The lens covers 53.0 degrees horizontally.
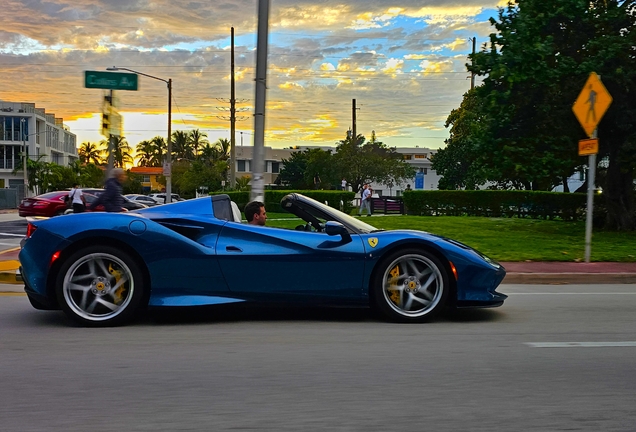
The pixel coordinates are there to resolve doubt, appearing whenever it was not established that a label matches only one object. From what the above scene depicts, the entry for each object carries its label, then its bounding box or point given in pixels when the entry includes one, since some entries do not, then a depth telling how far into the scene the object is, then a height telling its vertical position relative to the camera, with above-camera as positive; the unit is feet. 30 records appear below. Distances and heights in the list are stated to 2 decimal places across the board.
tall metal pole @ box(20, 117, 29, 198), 191.93 +0.39
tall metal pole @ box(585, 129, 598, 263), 34.37 -0.25
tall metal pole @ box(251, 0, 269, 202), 32.99 +5.39
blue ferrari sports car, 18.10 -2.27
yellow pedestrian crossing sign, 33.50 +4.86
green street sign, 33.86 +5.56
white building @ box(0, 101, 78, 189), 253.44 +18.37
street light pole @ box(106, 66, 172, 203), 94.15 +7.27
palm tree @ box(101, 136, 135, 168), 353.41 +16.65
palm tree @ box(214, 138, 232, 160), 333.74 +19.93
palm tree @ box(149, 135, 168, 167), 365.20 +21.20
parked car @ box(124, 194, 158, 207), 129.70 -2.96
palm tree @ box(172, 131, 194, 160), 346.13 +21.27
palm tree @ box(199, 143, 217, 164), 324.80 +16.64
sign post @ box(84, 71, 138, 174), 33.99 +5.20
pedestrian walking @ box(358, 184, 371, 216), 97.50 -1.08
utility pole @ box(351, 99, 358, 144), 158.34 +19.09
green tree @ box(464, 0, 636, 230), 54.75 +9.88
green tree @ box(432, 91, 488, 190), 143.23 +8.48
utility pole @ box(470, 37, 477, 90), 145.28 +25.91
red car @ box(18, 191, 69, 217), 84.12 -3.00
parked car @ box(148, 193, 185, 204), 145.75 -3.15
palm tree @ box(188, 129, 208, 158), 351.25 +24.78
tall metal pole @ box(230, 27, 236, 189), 117.19 +13.36
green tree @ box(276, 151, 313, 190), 282.36 +8.20
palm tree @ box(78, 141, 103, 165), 424.87 +20.37
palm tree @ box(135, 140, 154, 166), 372.58 +20.28
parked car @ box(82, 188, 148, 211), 62.54 -1.68
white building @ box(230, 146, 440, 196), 278.87 +11.22
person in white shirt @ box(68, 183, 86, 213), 68.64 -1.30
